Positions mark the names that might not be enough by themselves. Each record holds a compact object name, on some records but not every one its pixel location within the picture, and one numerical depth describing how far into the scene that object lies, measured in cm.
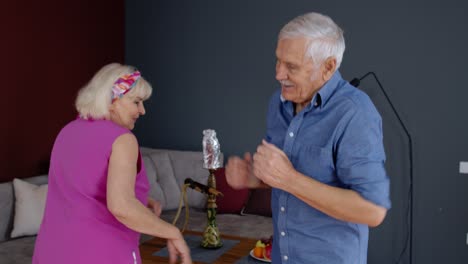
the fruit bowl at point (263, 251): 230
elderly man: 115
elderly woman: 150
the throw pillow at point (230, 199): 406
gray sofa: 286
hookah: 233
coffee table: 230
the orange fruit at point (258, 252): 232
